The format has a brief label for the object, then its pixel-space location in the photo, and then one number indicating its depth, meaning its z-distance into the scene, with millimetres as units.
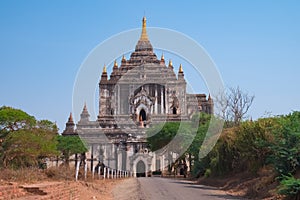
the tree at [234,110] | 36397
